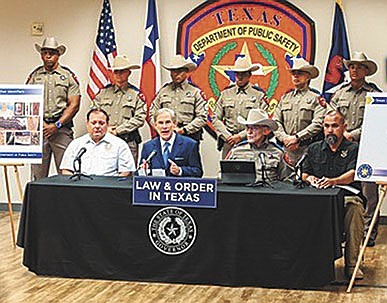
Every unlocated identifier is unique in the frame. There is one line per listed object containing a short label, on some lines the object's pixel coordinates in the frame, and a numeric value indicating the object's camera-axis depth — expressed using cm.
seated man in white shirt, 663
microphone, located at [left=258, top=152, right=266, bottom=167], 638
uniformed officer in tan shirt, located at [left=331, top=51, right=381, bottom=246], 769
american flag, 892
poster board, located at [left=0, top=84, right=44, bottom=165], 718
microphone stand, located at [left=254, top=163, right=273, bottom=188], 595
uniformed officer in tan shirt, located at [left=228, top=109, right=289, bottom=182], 645
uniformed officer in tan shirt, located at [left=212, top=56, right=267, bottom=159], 782
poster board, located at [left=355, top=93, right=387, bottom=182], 584
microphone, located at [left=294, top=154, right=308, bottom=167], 593
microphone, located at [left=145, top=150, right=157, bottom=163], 615
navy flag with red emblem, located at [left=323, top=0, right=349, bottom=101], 845
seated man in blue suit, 664
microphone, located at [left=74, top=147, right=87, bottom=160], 626
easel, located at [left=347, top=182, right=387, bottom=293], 576
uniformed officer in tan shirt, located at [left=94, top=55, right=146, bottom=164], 799
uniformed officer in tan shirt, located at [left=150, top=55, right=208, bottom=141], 789
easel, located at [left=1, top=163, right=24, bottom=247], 712
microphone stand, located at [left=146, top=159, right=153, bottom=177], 624
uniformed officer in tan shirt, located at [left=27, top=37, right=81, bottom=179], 826
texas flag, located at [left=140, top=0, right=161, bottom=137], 880
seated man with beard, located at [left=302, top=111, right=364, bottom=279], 597
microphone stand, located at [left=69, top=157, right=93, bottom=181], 621
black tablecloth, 569
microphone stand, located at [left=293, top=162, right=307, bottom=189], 592
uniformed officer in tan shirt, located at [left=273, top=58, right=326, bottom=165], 764
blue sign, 577
